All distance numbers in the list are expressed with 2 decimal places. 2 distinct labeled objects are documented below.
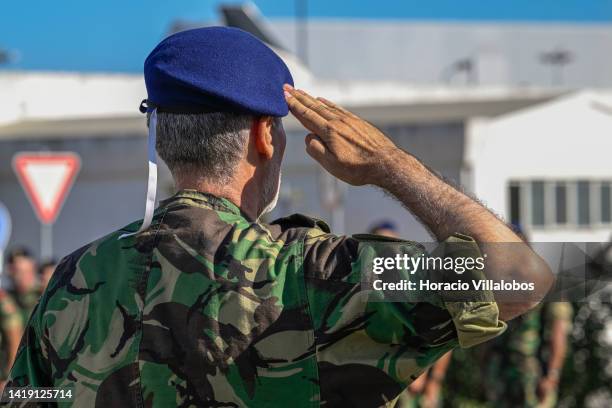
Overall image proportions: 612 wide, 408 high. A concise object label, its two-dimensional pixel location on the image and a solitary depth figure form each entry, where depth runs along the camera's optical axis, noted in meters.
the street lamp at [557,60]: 49.44
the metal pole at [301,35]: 42.03
